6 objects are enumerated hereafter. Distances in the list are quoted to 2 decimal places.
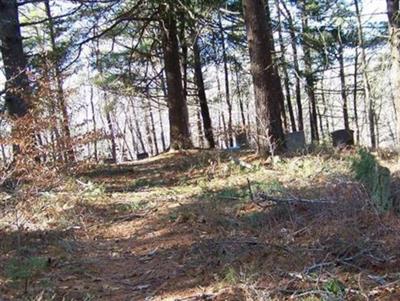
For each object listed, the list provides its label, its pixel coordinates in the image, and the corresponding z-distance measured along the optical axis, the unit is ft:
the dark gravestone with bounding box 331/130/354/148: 35.93
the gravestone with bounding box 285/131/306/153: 30.31
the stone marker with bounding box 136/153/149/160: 71.61
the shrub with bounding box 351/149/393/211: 13.46
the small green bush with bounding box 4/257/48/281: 13.34
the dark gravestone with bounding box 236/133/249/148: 57.69
